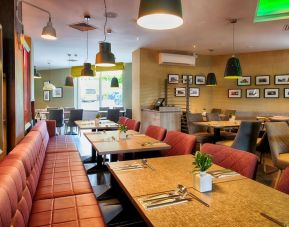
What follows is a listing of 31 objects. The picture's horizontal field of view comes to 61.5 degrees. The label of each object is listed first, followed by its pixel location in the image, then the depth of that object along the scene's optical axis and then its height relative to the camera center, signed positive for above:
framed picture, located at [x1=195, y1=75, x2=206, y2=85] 8.68 +0.84
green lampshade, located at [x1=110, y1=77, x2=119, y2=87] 9.61 +0.83
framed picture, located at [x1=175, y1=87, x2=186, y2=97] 8.37 +0.39
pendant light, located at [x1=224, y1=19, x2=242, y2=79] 5.13 +0.75
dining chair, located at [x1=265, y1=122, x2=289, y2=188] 3.11 -0.50
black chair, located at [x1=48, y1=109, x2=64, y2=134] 8.51 -0.47
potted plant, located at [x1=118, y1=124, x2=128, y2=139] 3.38 -0.41
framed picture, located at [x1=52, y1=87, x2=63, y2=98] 12.30 +0.54
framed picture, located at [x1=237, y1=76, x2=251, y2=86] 8.31 +0.77
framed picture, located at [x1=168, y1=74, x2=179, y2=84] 8.16 +0.84
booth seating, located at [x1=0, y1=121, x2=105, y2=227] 1.46 -0.81
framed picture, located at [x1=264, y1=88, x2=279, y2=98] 7.86 +0.34
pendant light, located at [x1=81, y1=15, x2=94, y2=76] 5.57 +0.73
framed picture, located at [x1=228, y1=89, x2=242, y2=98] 8.50 +0.36
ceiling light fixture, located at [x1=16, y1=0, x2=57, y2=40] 4.01 +1.17
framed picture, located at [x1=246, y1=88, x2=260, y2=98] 8.19 +0.35
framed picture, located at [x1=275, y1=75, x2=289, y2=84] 7.66 +0.78
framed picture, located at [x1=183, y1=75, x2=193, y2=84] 8.38 +0.87
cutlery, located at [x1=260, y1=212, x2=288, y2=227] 1.07 -0.54
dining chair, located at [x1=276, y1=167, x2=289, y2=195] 1.52 -0.50
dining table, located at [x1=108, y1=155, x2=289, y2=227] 1.14 -0.53
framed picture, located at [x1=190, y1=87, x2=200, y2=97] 8.64 +0.40
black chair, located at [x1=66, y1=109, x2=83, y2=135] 8.56 -0.47
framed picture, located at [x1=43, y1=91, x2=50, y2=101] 12.41 +0.37
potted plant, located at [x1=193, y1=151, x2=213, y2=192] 1.47 -0.44
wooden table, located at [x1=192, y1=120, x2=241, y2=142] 4.85 -0.44
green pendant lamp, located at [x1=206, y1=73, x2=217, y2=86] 7.14 +0.70
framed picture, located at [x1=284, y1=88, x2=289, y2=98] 7.65 +0.34
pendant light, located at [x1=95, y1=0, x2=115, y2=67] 3.88 +0.76
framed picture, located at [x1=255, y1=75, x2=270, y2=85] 7.98 +0.78
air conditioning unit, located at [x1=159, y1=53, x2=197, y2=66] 7.67 +1.43
